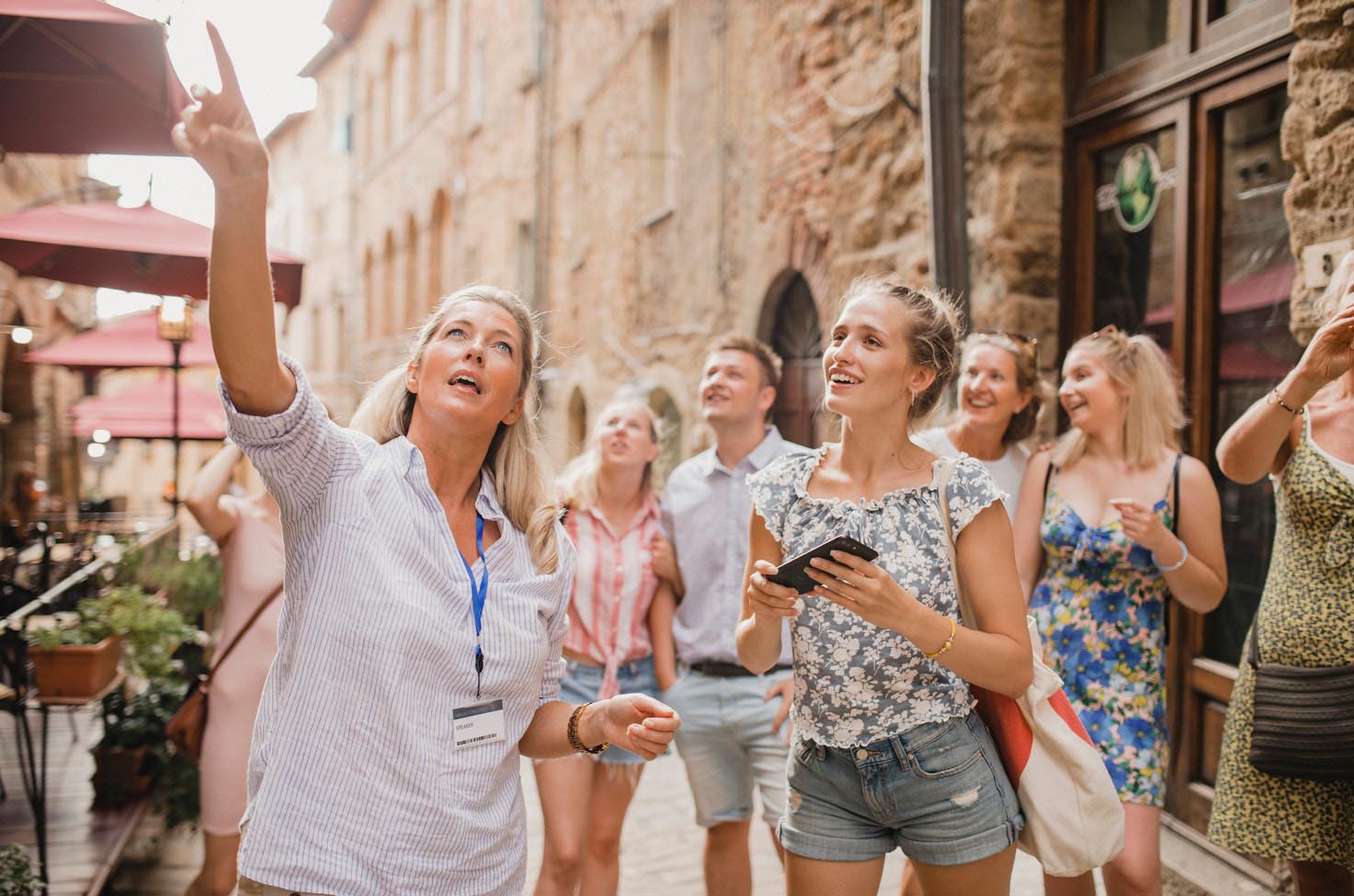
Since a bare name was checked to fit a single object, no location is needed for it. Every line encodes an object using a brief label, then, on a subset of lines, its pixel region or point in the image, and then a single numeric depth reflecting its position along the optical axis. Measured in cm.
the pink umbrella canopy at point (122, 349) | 931
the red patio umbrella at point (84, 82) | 330
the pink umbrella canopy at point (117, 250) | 470
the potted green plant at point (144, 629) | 499
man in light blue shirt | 369
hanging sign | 492
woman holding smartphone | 231
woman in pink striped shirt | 356
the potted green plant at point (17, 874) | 336
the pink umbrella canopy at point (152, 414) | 1126
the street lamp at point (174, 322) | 750
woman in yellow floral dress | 274
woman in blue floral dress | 303
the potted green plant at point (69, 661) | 453
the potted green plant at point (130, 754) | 508
